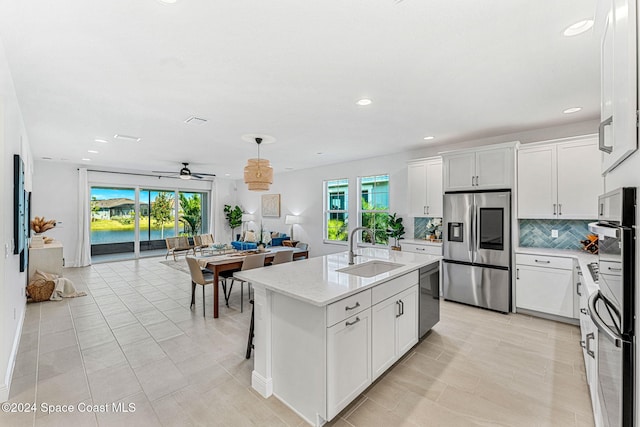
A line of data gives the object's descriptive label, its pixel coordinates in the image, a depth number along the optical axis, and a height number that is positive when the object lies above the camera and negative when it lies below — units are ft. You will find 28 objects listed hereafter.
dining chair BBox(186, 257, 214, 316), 12.67 -2.78
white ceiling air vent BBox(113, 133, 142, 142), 14.42 +3.95
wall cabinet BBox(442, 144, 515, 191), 12.96 +2.18
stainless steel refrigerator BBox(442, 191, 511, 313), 12.73 -1.58
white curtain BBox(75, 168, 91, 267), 23.72 -0.77
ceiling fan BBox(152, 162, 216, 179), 22.14 +3.17
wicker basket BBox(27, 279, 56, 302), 14.30 -3.82
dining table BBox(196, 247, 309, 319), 12.71 -2.26
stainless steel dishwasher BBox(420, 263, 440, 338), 9.71 -2.91
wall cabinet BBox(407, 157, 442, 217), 15.72 +1.56
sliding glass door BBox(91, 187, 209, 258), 25.81 -0.47
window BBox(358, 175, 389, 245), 20.10 +0.68
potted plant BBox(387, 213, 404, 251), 17.93 -0.91
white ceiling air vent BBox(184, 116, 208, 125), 11.78 +3.94
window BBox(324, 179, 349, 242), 22.68 +0.36
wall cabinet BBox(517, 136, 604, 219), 11.48 +1.50
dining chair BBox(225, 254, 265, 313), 13.15 -2.24
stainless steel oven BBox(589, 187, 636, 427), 3.03 -1.09
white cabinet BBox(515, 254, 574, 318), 11.50 -2.89
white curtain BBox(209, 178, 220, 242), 31.37 +0.45
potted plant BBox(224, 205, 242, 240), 31.89 -0.10
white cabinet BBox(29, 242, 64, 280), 15.89 -2.56
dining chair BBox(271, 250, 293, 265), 14.38 -2.17
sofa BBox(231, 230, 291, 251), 22.71 -2.26
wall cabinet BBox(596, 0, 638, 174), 2.94 +1.60
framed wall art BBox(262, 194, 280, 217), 28.14 +0.95
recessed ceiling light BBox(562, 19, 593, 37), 5.95 +3.99
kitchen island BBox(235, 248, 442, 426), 6.07 -2.81
